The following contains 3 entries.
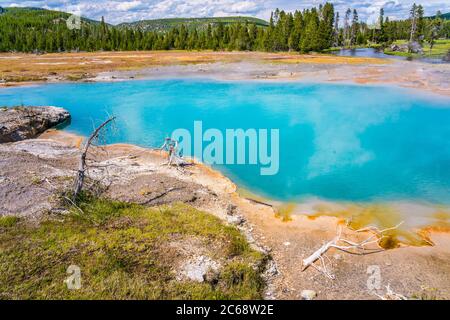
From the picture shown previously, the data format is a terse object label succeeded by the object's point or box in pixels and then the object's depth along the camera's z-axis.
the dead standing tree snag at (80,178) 11.66
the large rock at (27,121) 22.05
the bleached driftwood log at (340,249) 9.67
